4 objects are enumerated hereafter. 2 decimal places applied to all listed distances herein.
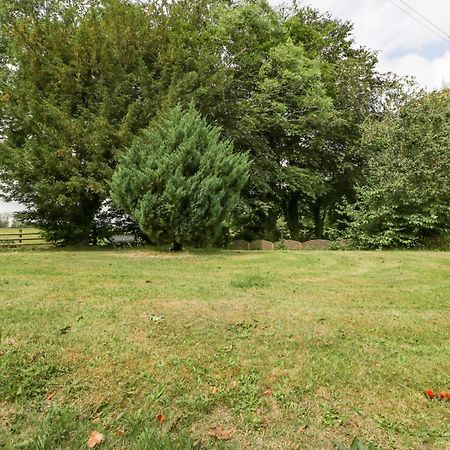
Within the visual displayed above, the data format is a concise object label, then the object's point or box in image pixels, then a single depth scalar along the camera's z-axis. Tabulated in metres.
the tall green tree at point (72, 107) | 9.32
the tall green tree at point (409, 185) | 10.91
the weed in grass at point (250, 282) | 4.65
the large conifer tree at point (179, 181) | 7.53
